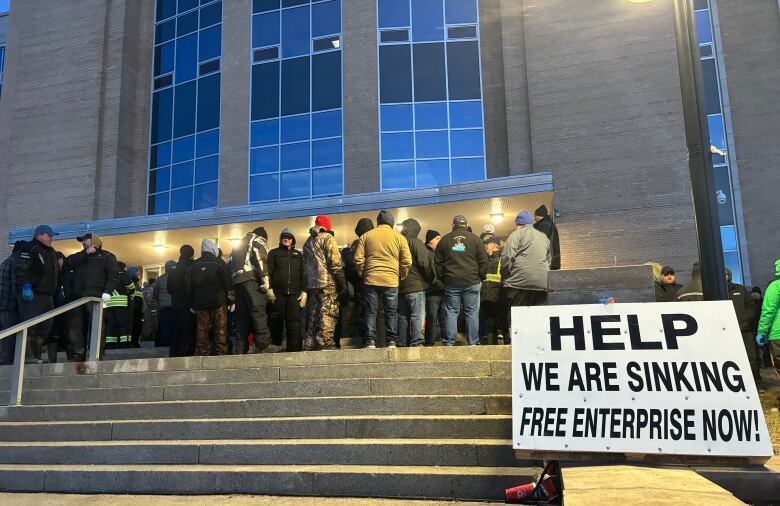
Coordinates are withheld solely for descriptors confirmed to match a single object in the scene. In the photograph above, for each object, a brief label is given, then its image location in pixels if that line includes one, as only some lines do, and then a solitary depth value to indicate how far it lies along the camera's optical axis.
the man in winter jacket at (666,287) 8.20
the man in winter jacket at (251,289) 8.32
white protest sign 4.21
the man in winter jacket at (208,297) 8.39
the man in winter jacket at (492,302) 8.78
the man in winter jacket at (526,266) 7.41
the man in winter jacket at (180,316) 8.86
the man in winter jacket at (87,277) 8.98
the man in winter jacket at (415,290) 7.99
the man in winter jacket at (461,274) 7.82
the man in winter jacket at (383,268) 7.58
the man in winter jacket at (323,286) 7.86
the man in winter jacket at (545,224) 8.17
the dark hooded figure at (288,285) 8.28
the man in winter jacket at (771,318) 6.57
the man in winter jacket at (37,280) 8.65
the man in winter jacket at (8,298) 8.79
